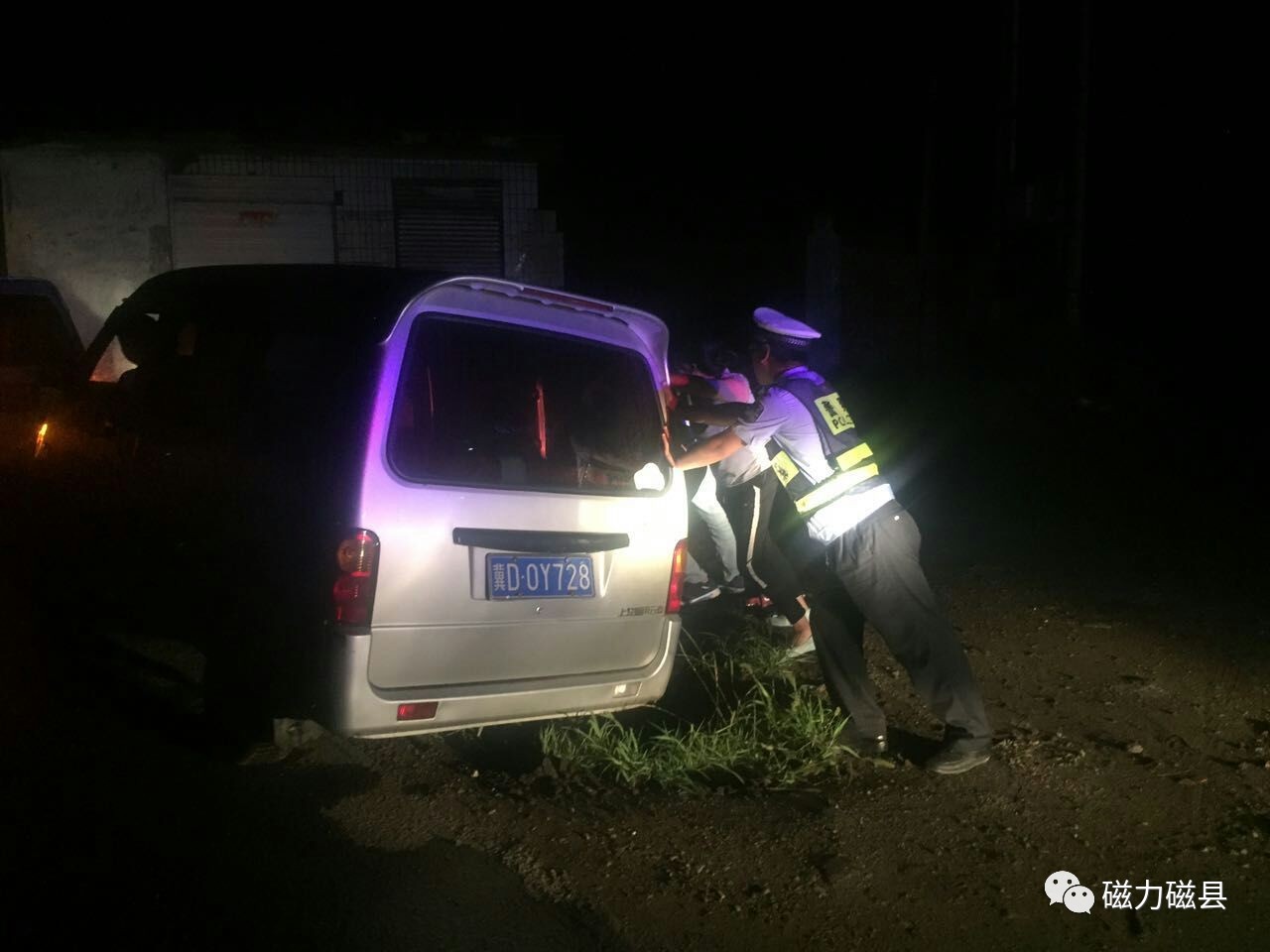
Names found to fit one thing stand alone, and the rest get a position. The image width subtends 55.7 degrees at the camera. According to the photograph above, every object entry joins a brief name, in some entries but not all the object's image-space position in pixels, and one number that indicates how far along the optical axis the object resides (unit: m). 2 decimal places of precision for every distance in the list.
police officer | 4.65
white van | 3.70
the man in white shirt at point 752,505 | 6.09
